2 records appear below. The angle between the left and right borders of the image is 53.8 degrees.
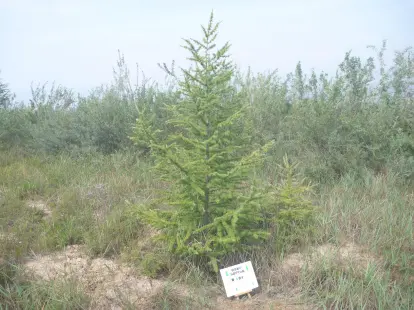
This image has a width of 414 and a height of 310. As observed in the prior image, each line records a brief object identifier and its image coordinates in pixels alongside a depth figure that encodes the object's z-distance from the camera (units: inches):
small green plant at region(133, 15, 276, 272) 142.5
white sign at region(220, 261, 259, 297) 139.3
